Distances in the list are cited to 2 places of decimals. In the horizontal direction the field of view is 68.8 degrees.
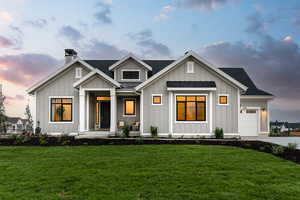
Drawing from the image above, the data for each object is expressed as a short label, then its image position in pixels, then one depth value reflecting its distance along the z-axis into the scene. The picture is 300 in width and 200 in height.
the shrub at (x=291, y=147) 8.66
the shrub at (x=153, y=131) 13.65
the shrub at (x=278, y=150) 8.27
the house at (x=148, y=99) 13.99
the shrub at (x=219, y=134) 13.49
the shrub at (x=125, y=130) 13.94
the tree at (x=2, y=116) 18.70
